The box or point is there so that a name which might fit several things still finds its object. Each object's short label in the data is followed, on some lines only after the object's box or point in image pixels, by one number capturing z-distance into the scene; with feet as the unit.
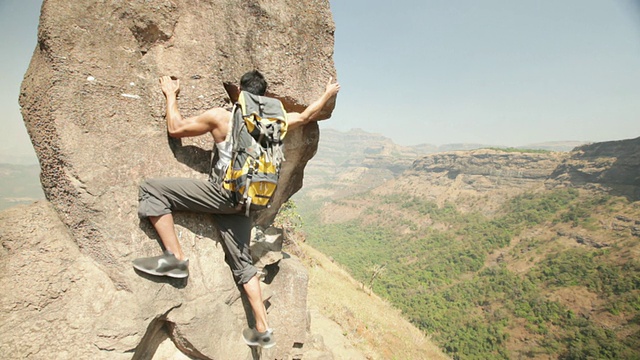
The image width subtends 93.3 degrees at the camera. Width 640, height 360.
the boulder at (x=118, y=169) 10.00
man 11.09
